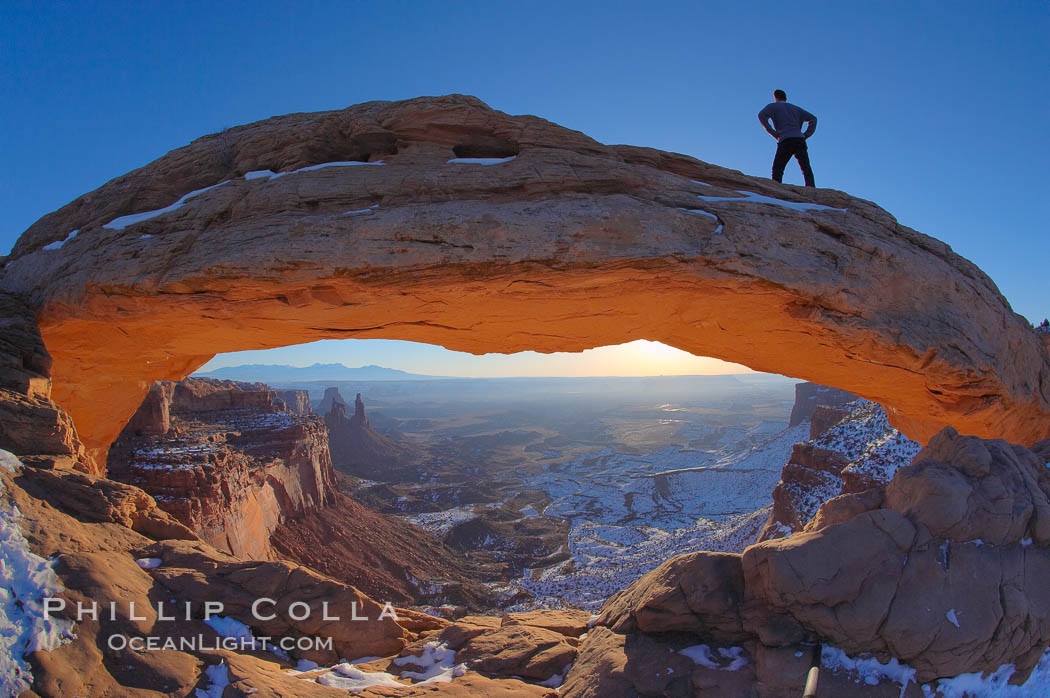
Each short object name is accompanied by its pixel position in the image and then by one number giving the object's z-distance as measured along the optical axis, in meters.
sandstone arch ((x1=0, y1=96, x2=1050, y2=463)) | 7.52
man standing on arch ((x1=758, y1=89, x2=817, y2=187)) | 9.47
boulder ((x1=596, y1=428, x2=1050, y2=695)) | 5.10
